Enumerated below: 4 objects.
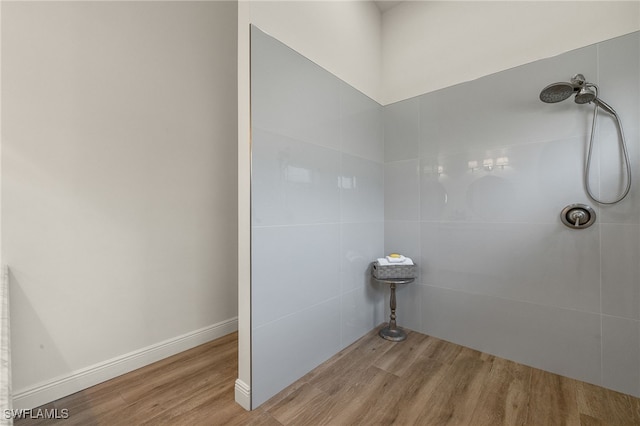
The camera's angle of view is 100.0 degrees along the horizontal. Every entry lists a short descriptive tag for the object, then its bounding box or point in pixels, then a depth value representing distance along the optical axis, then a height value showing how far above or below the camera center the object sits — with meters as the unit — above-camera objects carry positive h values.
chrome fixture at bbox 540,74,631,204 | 1.42 +0.64
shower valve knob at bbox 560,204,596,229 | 1.51 +0.00
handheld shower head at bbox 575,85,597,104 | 1.42 +0.65
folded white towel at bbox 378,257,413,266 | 2.02 -0.35
